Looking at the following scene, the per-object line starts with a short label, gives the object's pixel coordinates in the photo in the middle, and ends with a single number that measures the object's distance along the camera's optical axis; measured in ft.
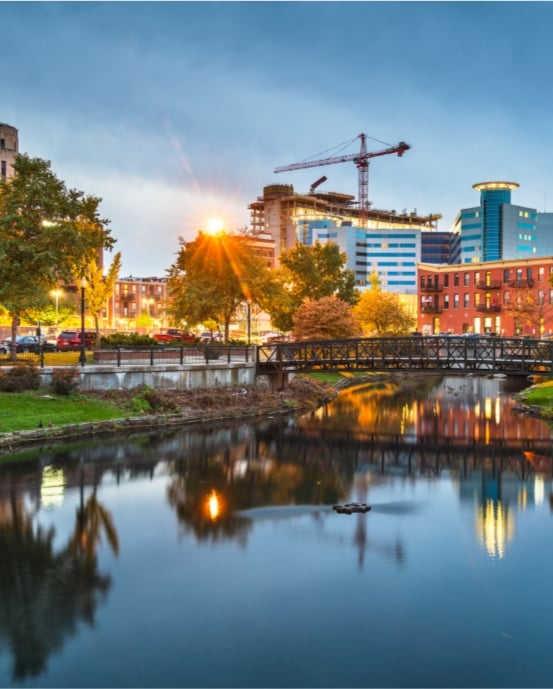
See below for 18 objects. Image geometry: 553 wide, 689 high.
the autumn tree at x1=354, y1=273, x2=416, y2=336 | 308.81
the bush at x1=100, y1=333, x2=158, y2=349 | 173.47
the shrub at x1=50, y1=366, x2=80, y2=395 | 128.88
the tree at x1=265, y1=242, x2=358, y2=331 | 259.60
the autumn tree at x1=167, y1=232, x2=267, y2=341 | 196.95
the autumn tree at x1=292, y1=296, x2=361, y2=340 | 224.53
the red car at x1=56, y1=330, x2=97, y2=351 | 191.99
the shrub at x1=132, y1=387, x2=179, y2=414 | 136.83
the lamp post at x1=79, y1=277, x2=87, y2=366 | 134.74
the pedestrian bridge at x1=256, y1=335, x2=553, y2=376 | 158.20
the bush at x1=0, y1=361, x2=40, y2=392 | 125.13
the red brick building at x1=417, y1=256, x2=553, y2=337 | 315.04
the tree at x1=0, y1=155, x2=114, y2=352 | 134.10
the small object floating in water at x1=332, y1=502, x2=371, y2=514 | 80.43
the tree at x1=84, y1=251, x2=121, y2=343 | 193.57
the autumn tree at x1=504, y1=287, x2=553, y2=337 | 279.28
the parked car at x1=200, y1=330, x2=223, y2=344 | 241.14
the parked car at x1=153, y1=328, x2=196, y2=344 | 232.73
